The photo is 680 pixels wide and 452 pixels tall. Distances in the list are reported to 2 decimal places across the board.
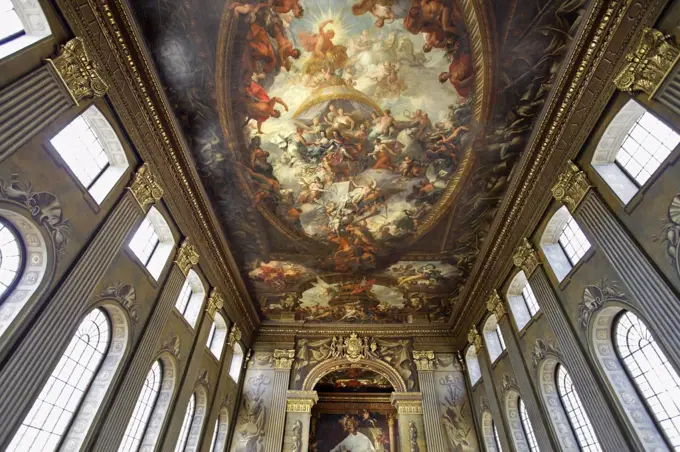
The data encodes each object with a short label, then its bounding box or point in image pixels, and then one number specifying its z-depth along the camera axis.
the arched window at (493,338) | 15.12
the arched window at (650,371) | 7.49
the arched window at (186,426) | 12.47
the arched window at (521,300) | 12.85
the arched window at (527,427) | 12.42
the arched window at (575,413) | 9.71
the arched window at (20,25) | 6.30
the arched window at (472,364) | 17.20
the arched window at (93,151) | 7.94
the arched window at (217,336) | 15.43
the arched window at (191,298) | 12.99
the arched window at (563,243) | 10.34
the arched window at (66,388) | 6.99
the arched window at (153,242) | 10.49
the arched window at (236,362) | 17.31
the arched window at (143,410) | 9.74
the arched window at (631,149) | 7.80
